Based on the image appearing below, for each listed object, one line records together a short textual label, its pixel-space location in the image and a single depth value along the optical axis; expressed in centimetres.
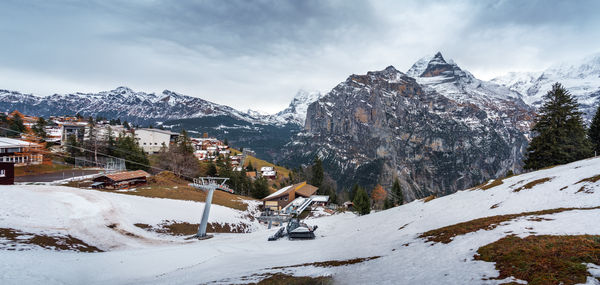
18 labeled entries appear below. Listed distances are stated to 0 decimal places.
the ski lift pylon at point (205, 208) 3028
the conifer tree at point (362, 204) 6162
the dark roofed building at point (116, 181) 4834
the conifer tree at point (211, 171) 8188
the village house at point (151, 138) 12712
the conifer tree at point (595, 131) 5549
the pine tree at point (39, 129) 8878
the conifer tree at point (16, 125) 9109
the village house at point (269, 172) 13138
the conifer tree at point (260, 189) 7850
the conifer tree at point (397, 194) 8019
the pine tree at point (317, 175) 10470
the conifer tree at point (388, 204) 7459
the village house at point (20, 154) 3641
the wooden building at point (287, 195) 6442
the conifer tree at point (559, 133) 3947
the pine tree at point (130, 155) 7300
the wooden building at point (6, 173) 3647
